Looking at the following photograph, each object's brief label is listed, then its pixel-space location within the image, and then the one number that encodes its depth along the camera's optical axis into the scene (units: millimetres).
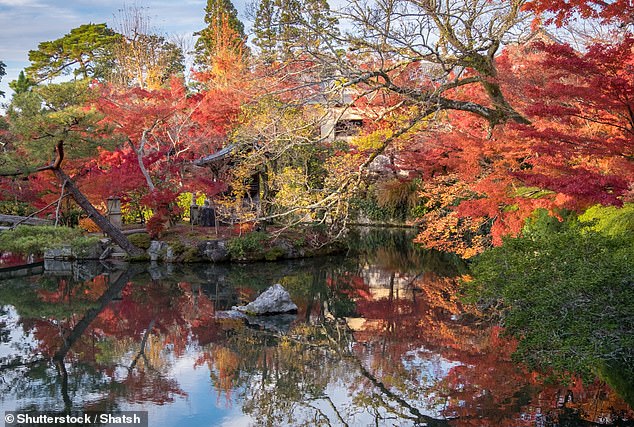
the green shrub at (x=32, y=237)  10844
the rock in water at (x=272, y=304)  10422
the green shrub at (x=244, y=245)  15797
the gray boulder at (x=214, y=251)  15781
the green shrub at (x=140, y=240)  16078
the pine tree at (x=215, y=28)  30641
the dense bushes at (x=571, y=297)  5664
